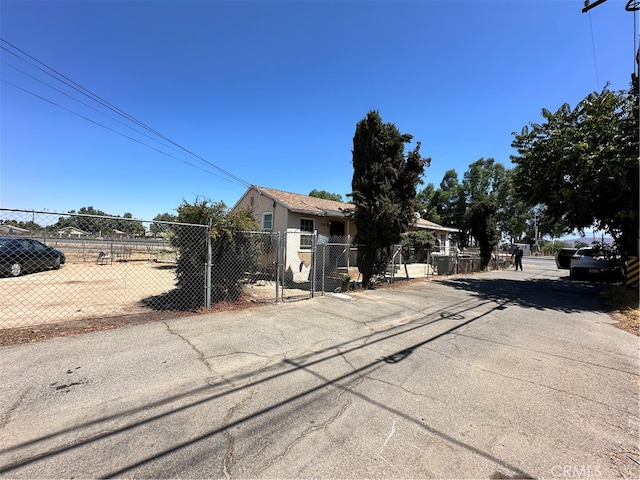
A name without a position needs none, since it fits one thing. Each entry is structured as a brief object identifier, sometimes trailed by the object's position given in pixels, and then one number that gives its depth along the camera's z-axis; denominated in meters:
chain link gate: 13.84
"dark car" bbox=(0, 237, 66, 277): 12.03
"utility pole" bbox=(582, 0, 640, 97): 9.77
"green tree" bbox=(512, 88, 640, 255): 10.52
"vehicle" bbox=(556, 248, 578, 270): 25.44
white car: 15.09
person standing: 22.80
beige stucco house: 14.69
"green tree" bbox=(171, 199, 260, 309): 7.06
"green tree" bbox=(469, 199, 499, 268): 19.78
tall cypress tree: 10.92
